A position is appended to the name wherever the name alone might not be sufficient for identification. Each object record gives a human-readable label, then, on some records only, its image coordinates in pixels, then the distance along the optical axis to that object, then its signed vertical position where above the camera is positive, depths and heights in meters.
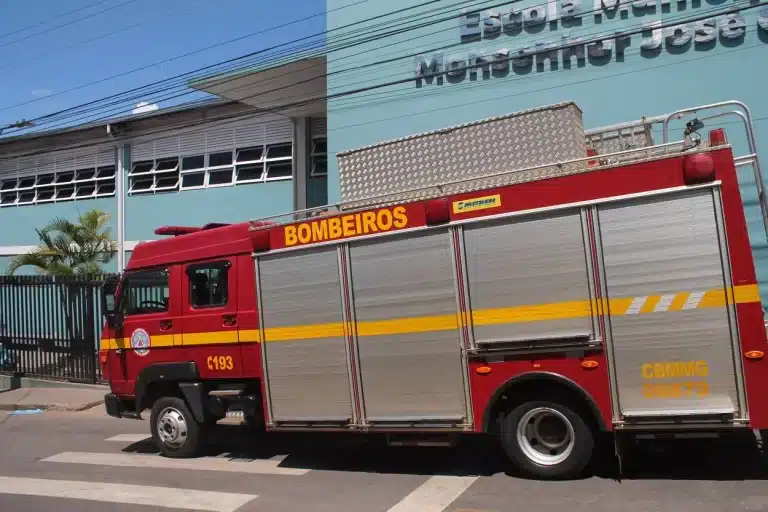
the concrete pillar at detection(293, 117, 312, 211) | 16.72 +3.93
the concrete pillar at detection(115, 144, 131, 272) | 19.14 +4.01
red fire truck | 5.43 +0.01
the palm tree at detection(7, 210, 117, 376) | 16.36 +2.13
